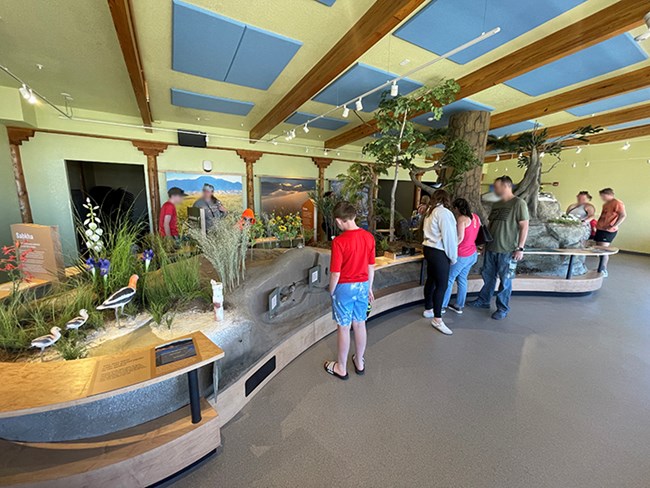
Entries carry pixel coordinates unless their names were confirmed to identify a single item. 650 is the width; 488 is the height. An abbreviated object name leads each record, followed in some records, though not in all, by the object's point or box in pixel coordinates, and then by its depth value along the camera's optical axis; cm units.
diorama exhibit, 138
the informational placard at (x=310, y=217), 485
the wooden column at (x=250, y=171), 676
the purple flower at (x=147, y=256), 189
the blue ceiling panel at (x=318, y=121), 537
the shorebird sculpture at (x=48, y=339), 122
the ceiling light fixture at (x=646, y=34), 191
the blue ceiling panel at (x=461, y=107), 441
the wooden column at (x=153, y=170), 562
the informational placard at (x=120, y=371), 104
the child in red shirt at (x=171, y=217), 329
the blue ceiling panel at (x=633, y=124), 591
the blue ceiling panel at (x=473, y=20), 227
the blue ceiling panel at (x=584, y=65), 295
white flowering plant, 168
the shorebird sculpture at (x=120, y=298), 144
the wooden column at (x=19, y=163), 446
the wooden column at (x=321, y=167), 797
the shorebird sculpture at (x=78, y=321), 134
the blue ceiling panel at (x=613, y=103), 425
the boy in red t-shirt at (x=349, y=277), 186
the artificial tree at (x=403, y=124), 348
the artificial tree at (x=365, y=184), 404
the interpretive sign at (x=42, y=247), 197
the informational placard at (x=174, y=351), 122
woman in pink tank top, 303
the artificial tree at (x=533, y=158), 484
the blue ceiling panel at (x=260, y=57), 274
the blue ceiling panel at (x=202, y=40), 239
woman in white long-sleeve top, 277
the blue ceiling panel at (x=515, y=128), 574
